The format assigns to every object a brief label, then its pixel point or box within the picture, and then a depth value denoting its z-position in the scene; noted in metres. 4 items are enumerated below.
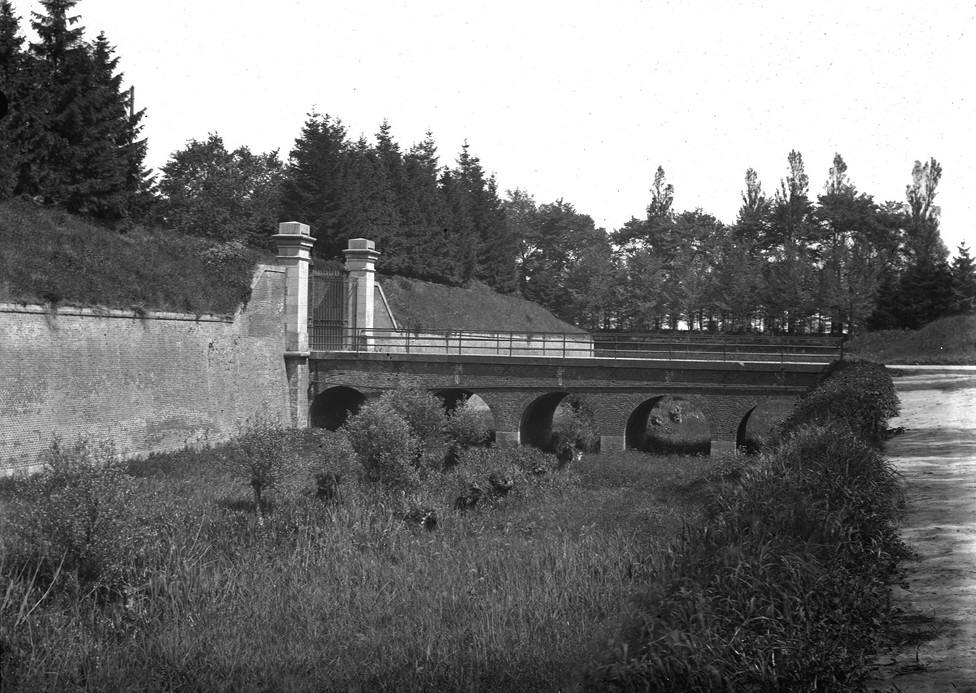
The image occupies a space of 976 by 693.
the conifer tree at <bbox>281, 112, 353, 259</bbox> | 43.22
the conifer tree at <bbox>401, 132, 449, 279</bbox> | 47.34
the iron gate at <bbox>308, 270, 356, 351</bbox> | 31.17
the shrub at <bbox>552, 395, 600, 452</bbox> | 30.47
